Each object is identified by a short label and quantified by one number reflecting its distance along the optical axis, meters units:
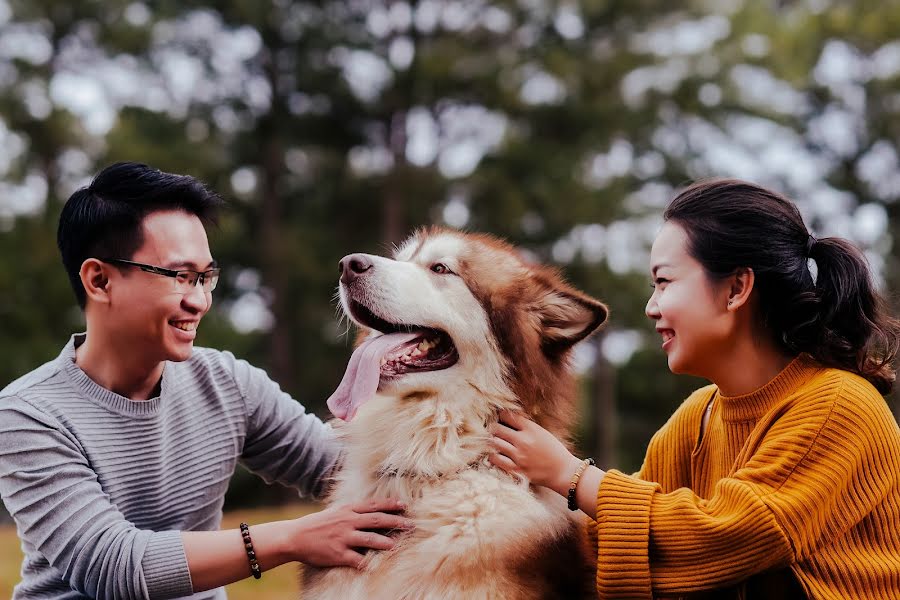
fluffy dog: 2.62
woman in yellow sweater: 2.40
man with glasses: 2.64
